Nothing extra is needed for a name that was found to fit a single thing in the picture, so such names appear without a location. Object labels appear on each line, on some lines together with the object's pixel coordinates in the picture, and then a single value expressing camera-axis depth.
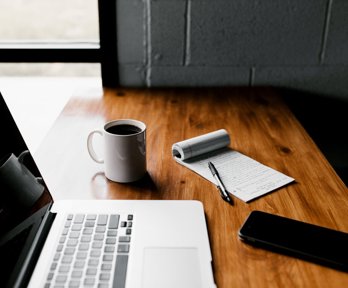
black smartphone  0.73
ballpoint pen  0.90
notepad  0.94
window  1.53
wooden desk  0.73
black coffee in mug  0.96
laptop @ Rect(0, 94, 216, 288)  0.67
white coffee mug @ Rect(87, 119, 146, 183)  0.91
